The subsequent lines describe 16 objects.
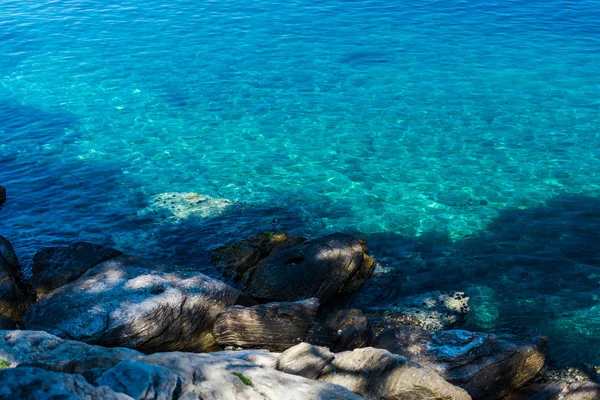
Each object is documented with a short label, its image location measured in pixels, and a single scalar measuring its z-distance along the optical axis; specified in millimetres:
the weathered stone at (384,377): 12047
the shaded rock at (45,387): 6781
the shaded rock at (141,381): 7977
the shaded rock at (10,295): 16812
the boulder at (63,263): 18328
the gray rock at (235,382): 9195
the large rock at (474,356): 14141
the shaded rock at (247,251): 20062
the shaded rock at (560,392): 13969
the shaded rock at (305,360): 11555
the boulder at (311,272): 17891
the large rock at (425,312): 17391
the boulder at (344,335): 14883
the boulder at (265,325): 15047
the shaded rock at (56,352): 9492
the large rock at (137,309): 14266
